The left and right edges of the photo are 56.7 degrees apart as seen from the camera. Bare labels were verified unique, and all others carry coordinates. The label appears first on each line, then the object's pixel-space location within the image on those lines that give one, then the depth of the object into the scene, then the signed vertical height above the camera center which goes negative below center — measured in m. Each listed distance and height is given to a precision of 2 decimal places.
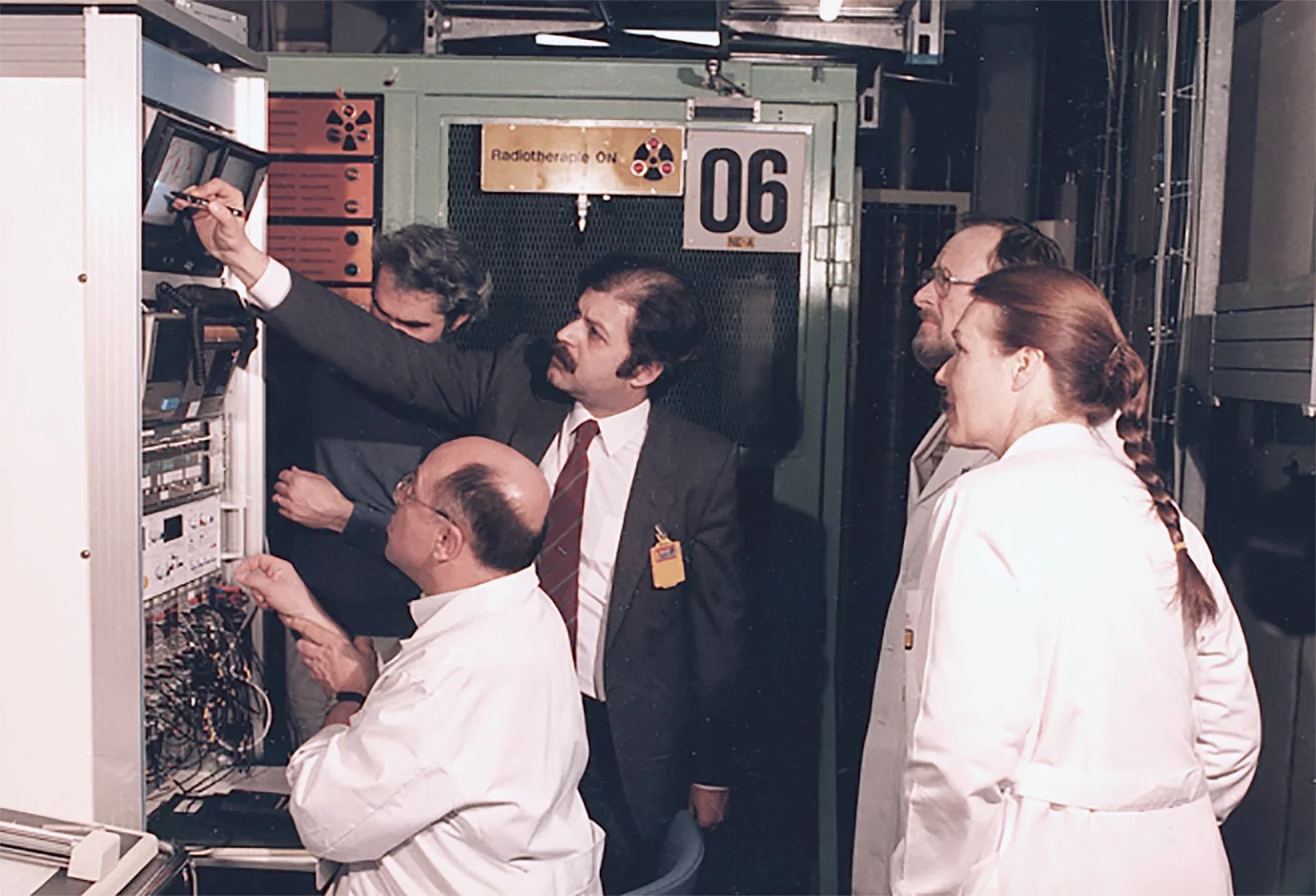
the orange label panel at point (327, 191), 2.61 +0.28
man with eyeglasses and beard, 2.03 -0.30
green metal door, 2.58 +0.08
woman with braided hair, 1.49 -0.38
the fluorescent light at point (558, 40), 2.85 +0.67
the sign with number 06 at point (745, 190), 2.58 +0.30
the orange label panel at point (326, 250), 2.62 +0.15
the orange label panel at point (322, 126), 2.60 +0.41
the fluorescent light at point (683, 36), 2.81 +0.68
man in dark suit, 2.54 -0.40
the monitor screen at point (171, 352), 1.90 -0.06
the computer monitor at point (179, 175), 1.87 +0.24
